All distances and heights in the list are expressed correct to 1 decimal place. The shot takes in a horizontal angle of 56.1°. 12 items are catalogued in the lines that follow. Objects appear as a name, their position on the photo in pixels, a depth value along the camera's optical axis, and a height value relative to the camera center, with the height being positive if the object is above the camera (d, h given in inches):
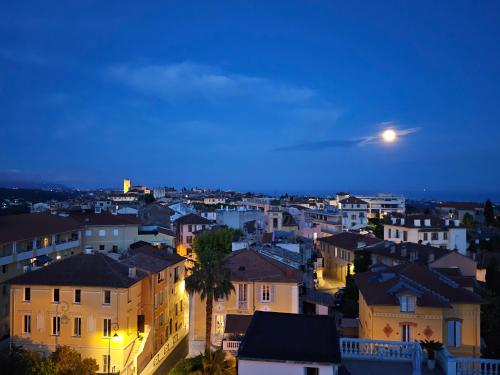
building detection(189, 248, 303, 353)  1223.5 -304.4
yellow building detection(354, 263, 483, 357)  956.6 -267.0
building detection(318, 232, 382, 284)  2111.2 -315.8
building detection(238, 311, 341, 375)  568.4 -204.2
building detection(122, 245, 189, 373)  1371.8 -356.1
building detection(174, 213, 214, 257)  2950.3 -283.4
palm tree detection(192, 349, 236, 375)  908.6 -352.5
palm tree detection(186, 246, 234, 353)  1124.5 -238.0
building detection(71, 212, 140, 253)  2405.3 -250.7
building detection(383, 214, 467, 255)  2411.4 -250.0
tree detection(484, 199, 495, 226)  3814.7 -241.8
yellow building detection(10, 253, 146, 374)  1224.2 -345.4
